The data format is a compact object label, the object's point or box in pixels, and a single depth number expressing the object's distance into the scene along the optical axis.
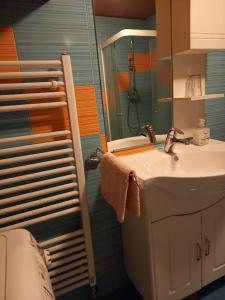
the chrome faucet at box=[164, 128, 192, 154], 1.25
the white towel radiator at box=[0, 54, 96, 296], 0.94
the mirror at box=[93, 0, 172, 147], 1.14
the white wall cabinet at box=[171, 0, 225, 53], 1.12
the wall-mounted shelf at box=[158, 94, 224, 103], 1.30
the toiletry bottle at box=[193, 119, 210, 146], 1.34
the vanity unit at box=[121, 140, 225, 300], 0.94
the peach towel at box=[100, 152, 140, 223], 0.89
